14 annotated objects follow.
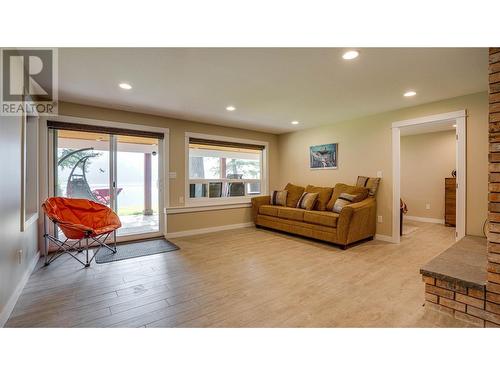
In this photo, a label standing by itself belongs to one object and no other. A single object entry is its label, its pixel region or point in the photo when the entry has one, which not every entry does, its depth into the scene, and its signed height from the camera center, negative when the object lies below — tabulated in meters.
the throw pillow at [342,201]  3.77 -0.24
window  4.70 +0.40
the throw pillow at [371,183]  3.98 +0.06
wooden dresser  4.97 -0.33
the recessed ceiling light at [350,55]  2.03 +1.20
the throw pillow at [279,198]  4.92 -0.25
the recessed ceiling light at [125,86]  2.76 +1.24
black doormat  3.15 -0.96
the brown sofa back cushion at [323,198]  4.37 -0.22
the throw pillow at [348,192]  3.91 -0.09
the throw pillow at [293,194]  4.83 -0.16
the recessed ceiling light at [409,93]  3.02 +1.25
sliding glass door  3.54 +0.23
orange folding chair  2.81 -0.45
